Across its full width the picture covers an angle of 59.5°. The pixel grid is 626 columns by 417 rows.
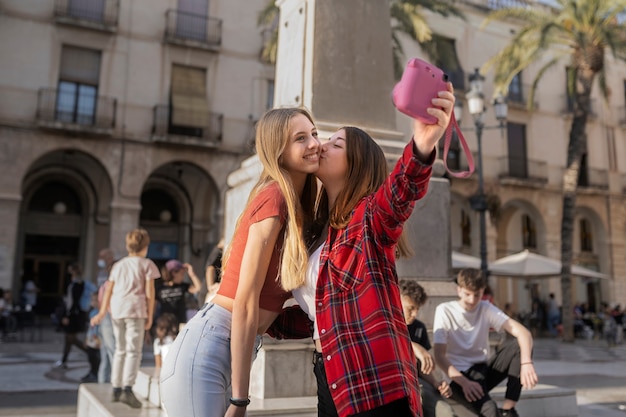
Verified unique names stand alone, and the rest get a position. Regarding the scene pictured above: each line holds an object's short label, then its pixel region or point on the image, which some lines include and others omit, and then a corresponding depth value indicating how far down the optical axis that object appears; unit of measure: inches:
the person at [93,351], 266.2
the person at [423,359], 113.1
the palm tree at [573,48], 657.6
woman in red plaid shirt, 56.9
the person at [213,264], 199.3
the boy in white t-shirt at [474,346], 124.0
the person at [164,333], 206.8
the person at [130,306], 164.2
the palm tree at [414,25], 563.8
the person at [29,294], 663.5
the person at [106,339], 204.2
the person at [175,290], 244.2
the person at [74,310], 310.7
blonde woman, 63.9
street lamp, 451.2
